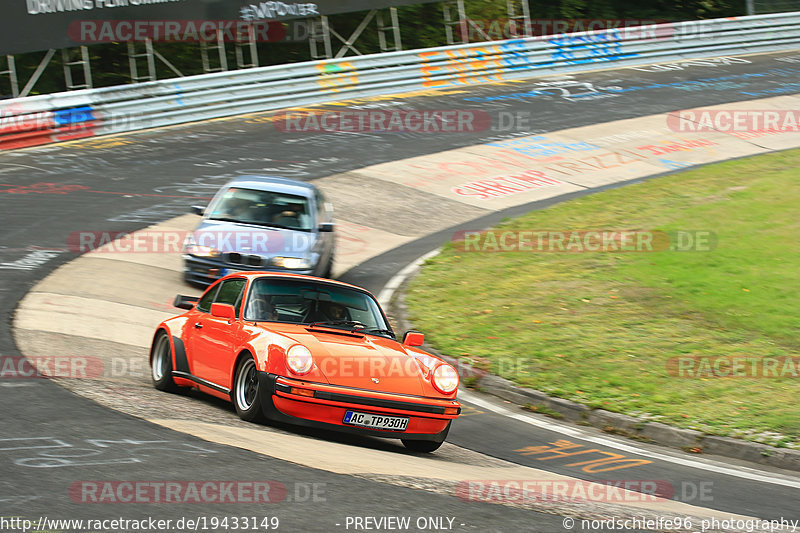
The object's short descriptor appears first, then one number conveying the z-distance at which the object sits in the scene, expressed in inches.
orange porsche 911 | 587.5
